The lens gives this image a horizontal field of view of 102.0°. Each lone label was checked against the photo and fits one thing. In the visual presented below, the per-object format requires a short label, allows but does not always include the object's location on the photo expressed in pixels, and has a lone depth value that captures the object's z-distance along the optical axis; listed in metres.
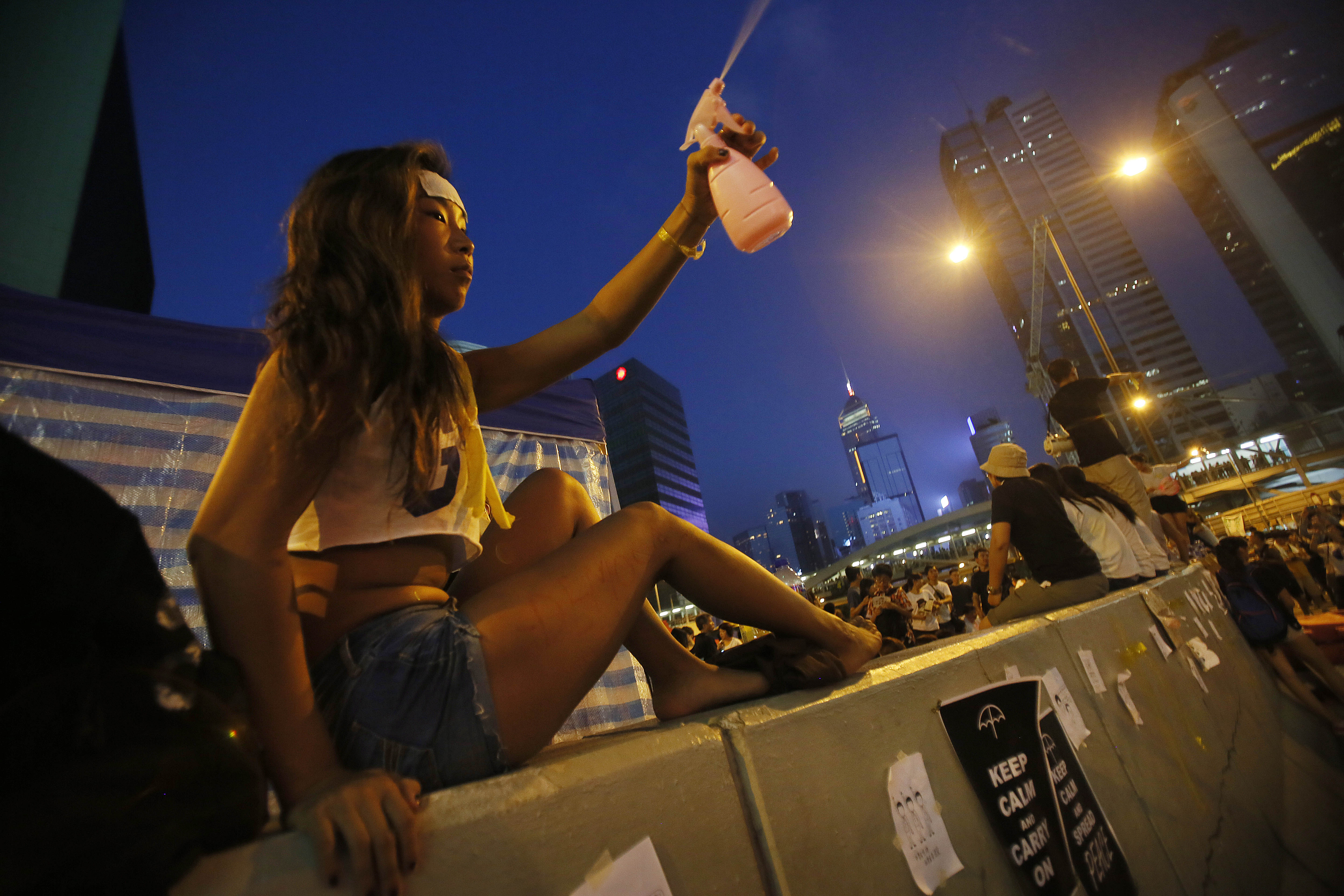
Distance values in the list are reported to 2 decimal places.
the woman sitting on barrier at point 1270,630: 4.22
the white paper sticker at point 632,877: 0.77
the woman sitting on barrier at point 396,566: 0.77
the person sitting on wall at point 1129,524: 4.29
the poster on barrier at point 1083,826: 1.39
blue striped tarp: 2.41
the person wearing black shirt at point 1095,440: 5.18
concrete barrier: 0.74
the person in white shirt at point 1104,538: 4.03
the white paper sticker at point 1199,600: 3.13
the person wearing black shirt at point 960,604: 8.57
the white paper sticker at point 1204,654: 2.64
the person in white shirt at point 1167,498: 6.29
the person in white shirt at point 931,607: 8.10
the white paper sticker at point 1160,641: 2.30
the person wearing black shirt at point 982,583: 8.40
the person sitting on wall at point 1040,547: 3.24
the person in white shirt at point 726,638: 9.80
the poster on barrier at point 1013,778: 1.26
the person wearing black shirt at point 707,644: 7.04
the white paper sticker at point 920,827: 1.08
